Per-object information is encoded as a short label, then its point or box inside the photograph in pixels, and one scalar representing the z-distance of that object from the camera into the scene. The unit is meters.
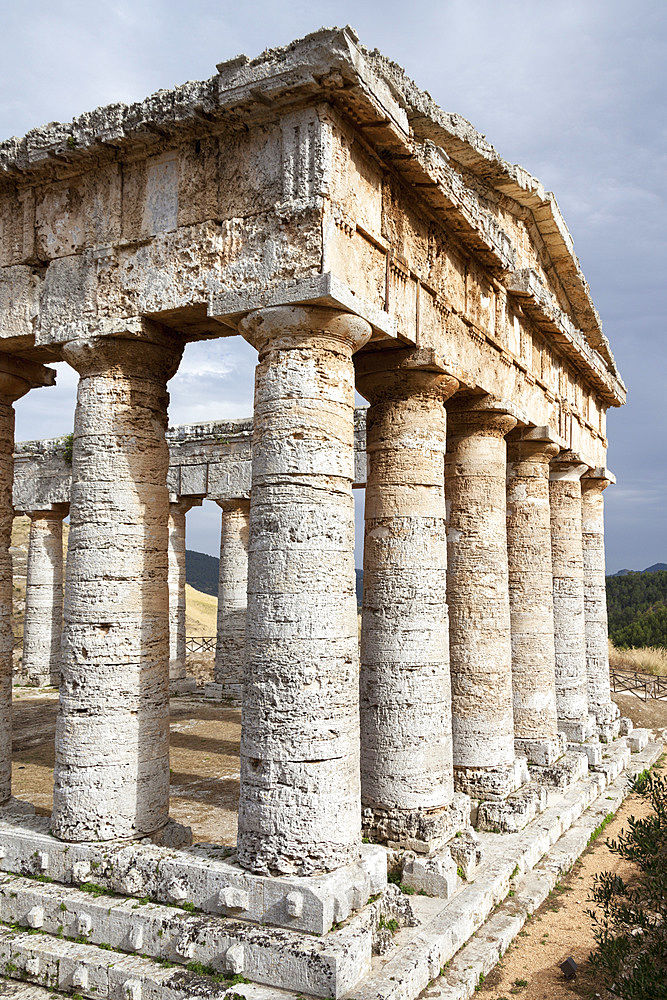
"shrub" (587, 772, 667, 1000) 6.11
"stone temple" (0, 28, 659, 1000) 7.14
